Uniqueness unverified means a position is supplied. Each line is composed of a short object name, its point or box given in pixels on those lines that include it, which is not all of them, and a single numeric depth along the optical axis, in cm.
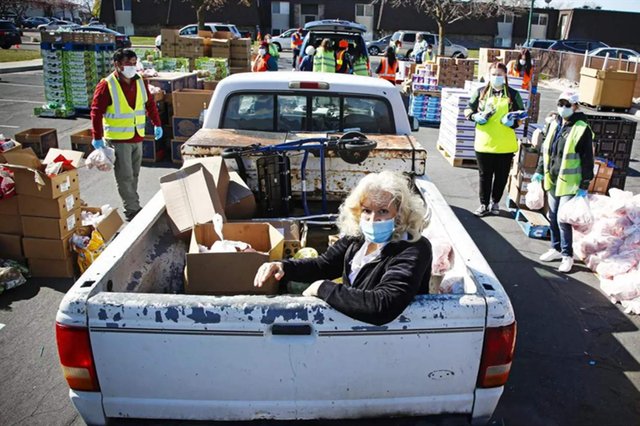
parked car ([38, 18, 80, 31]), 4431
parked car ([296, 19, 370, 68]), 1369
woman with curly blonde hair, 235
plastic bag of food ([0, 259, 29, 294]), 516
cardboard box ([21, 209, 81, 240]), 546
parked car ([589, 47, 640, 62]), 2665
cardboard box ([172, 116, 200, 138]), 966
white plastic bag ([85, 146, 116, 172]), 656
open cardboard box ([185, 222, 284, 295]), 299
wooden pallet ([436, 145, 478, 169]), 1024
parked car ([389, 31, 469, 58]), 3478
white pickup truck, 231
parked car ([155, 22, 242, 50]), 3105
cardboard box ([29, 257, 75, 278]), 553
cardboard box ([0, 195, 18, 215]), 547
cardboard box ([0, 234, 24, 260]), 554
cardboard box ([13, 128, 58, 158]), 733
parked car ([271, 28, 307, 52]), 4131
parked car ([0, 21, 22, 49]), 3228
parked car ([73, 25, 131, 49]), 2693
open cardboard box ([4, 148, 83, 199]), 534
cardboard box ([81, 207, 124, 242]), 577
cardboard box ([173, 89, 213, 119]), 952
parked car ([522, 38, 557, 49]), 3438
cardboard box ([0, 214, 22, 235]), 553
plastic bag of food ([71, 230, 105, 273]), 552
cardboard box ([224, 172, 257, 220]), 400
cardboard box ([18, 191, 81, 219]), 542
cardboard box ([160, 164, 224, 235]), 354
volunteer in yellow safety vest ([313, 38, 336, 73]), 1267
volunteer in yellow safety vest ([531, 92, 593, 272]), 564
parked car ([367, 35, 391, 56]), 3900
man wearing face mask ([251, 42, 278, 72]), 1453
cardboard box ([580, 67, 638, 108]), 1825
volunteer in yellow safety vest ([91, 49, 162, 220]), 676
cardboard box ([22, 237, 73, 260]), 548
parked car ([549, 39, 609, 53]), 3238
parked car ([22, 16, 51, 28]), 5119
